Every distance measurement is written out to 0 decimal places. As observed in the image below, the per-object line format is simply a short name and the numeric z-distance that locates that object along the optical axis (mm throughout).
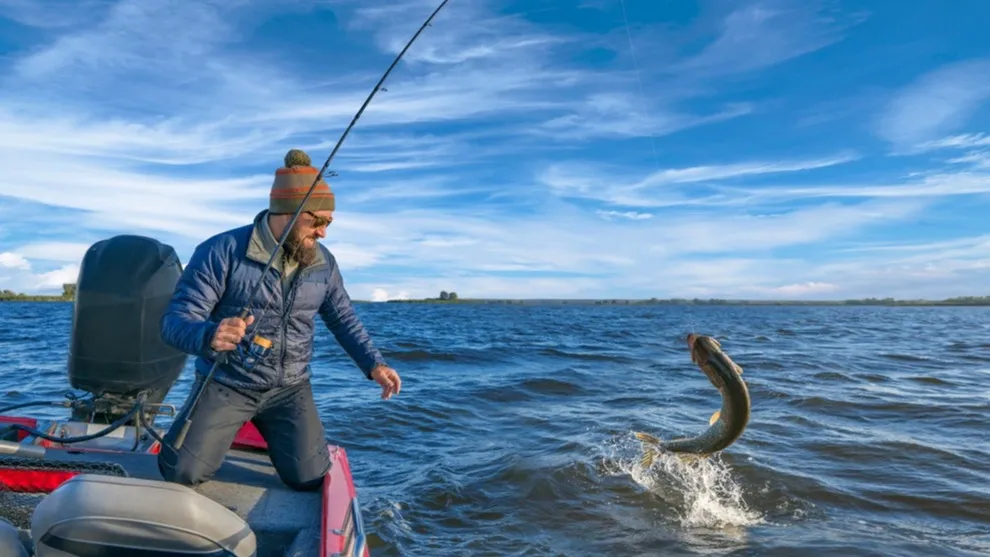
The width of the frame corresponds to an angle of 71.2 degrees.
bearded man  4055
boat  2648
